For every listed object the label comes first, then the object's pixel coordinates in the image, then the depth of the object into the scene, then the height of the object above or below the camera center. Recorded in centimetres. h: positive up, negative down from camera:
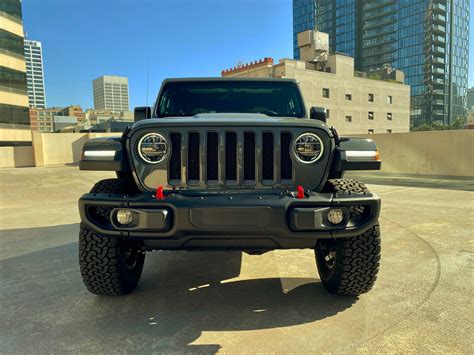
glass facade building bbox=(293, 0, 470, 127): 8156 +2401
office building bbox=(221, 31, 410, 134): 3797 +666
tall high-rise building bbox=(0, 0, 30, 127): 3033 +723
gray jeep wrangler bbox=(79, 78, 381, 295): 208 -32
